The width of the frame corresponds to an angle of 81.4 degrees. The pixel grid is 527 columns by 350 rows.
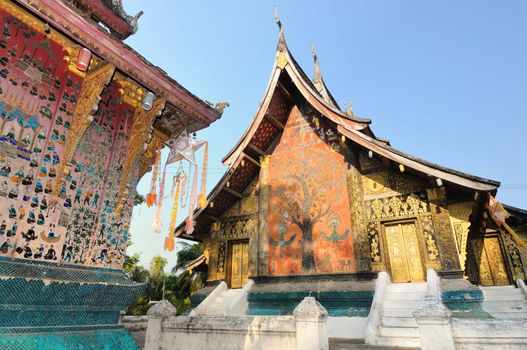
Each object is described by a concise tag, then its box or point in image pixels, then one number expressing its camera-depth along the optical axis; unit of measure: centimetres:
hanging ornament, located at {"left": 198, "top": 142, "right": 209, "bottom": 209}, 526
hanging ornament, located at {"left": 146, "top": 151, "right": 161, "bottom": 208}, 470
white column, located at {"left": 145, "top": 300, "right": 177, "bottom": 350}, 542
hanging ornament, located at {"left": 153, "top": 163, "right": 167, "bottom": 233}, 488
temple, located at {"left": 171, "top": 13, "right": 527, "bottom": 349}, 689
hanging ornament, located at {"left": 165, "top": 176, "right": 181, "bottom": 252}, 537
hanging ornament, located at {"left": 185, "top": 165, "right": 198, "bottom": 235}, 512
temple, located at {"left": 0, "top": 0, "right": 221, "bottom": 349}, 292
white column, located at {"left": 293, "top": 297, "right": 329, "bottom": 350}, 392
